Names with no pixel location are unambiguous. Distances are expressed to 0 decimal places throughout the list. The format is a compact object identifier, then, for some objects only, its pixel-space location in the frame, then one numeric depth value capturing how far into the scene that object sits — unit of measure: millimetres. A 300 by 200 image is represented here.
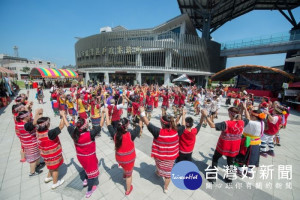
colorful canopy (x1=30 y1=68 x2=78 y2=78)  20969
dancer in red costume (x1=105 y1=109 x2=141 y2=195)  2287
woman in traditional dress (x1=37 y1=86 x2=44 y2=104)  11562
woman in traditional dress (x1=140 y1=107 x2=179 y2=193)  2398
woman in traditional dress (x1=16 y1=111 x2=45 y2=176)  2906
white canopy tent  17719
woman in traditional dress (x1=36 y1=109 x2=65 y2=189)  2459
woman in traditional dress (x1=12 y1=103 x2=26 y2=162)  3527
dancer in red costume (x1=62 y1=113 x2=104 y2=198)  2299
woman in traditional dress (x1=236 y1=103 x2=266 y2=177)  3061
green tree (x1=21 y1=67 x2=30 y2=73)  58344
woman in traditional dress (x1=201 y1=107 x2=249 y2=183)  2744
